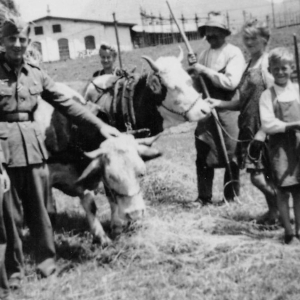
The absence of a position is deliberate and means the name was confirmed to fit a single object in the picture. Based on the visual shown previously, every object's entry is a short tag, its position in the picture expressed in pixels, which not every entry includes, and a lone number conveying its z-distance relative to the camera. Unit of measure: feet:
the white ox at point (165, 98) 19.07
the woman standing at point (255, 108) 16.30
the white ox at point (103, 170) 13.84
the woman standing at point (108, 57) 23.89
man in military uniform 13.64
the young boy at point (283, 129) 14.03
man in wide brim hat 19.13
